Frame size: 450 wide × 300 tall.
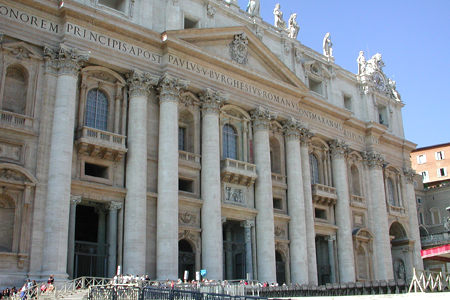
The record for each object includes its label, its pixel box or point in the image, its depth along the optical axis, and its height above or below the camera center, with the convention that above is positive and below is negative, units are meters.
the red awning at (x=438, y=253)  28.48 +2.15
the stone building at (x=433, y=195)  55.94 +10.96
